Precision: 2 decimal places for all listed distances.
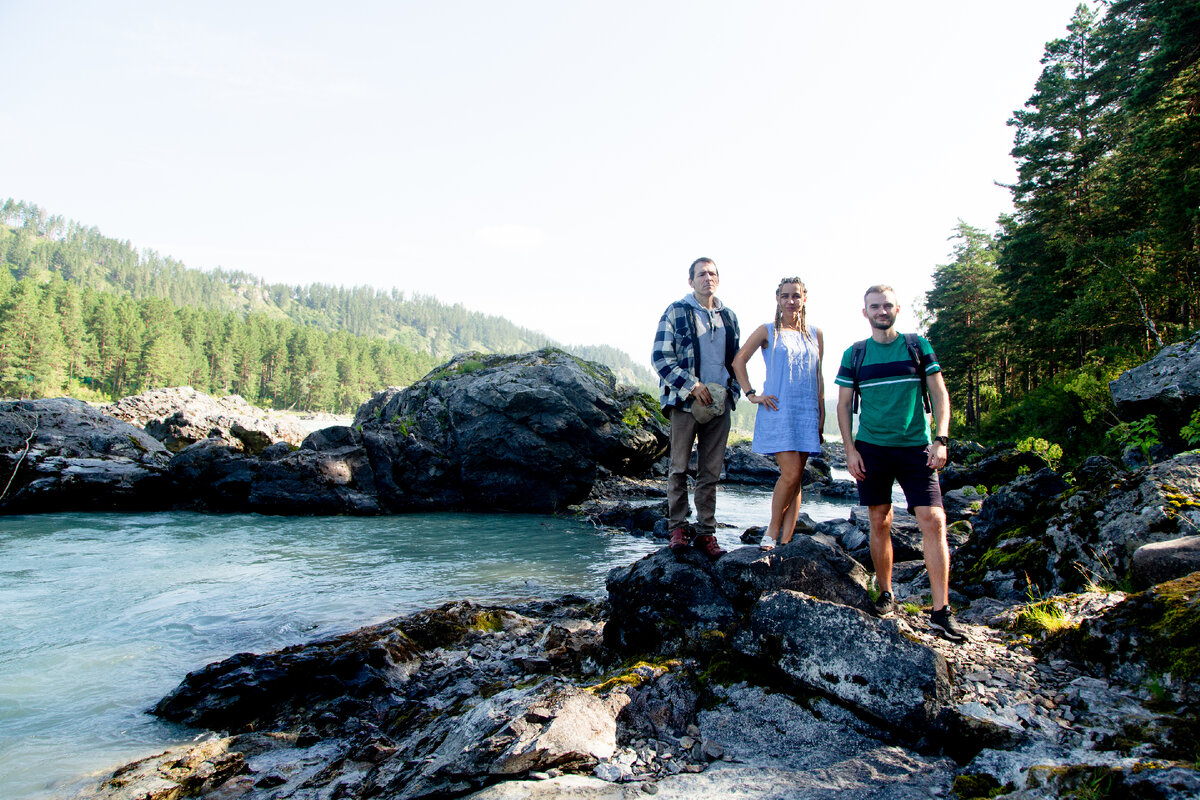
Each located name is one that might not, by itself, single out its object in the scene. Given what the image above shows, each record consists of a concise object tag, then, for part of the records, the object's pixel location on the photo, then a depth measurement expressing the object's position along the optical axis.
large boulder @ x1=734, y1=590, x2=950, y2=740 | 3.60
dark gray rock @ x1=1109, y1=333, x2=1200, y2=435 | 9.48
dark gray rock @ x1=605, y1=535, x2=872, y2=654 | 4.95
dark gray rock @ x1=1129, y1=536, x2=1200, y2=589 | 4.57
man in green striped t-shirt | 4.73
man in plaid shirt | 5.51
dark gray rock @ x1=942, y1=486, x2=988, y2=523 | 15.39
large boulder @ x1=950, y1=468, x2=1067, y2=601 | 6.66
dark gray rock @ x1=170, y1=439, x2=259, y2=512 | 19.81
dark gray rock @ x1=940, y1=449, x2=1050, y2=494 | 16.50
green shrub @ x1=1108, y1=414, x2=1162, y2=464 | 9.57
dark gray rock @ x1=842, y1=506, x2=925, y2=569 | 10.78
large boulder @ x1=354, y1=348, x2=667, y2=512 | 21.17
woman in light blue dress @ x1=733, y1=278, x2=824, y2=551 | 5.29
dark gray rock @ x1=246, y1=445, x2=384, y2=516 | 19.61
